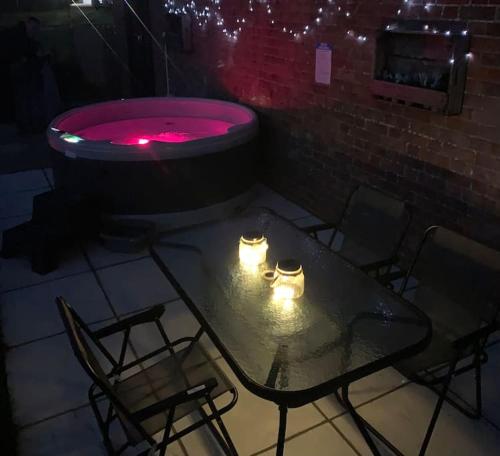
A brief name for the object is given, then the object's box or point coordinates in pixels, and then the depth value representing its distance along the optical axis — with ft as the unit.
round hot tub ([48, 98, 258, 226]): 13.75
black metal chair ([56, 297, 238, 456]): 5.69
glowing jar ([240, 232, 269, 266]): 7.77
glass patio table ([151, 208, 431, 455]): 5.64
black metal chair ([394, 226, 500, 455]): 7.11
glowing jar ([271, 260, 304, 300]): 6.83
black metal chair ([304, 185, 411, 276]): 8.93
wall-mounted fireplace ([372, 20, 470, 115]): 9.53
